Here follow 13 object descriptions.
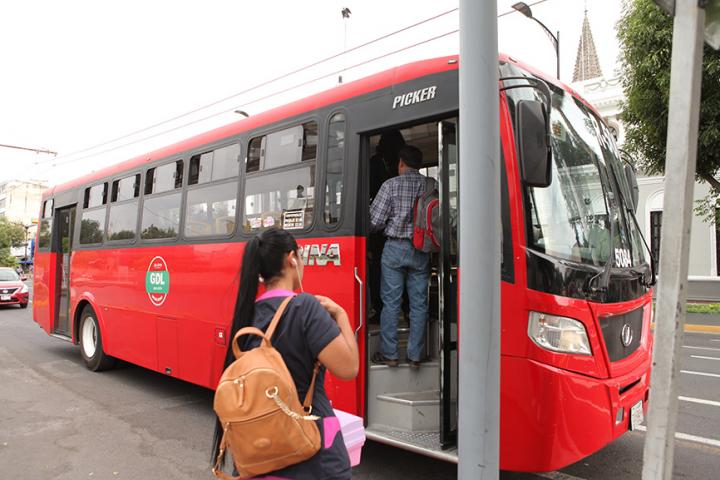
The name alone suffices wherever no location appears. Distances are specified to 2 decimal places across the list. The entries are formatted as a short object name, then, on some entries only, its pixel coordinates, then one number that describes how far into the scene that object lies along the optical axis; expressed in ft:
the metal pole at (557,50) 40.45
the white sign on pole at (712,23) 6.46
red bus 10.32
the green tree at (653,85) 36.24
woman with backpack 6.40
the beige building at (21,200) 268.21
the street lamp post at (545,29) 28.32
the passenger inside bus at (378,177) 15.74
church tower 168.64
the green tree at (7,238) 195.11
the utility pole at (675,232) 5.99
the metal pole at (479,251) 8.92
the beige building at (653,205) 65.72
